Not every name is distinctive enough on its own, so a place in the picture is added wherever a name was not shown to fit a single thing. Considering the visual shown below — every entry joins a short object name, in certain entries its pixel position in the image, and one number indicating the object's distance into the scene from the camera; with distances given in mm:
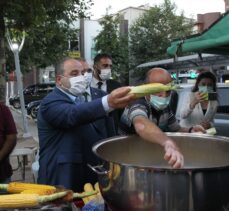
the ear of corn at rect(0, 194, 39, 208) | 1034
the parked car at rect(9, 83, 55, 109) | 17709
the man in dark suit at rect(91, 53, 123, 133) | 3052
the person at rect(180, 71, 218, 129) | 2764
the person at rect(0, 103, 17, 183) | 2146
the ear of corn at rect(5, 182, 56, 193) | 1182
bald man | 1133
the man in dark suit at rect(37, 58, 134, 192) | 1417
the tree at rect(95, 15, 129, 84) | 14074
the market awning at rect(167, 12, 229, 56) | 2498
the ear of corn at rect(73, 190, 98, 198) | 1234
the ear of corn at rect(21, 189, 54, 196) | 1141
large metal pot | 955
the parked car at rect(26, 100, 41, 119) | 13257
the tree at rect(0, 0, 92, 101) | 3969
